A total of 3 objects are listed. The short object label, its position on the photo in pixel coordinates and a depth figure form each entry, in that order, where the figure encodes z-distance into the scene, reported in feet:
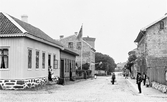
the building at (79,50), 206.28
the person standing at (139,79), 65.01
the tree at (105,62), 335.88
